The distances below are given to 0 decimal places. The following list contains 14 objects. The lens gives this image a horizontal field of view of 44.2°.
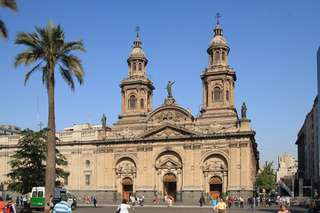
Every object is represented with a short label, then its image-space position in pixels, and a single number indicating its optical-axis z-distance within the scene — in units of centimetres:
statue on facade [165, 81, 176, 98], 6929
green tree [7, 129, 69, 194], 4541
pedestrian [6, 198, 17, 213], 1687
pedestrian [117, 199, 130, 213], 1648
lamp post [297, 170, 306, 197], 7761
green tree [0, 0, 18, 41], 2242
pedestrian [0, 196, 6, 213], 1716
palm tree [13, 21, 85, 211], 3080
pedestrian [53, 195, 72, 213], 1305
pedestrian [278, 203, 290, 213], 1321
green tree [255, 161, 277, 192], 7062
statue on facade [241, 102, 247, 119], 6252
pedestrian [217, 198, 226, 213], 2519
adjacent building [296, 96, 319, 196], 7556
